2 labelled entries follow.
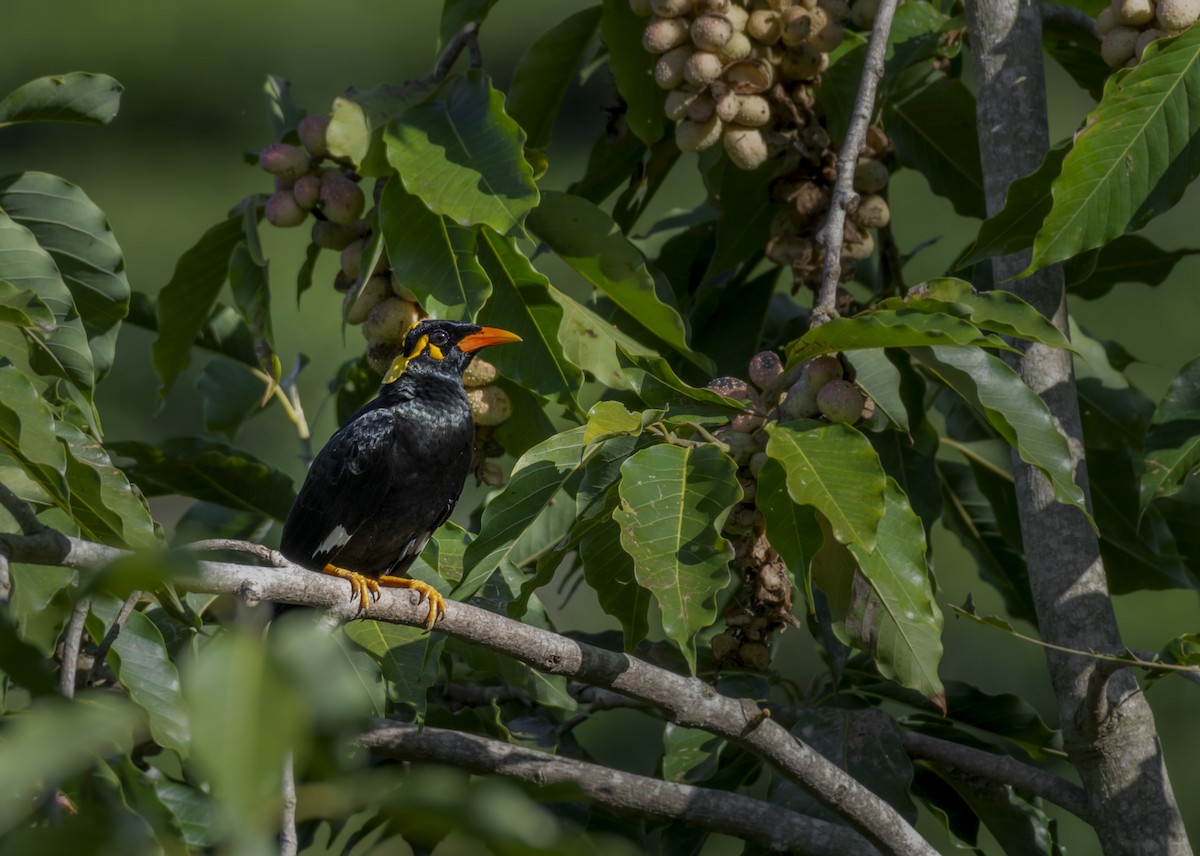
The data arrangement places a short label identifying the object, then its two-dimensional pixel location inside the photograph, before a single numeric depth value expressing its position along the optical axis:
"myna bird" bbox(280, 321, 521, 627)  11.12
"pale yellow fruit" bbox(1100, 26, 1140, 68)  10.96
